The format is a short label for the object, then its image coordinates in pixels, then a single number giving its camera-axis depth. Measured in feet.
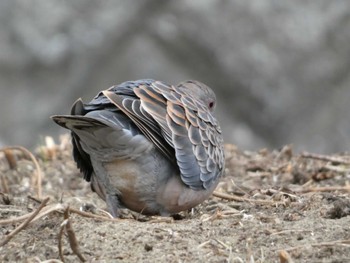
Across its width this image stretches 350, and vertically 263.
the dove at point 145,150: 39.09
